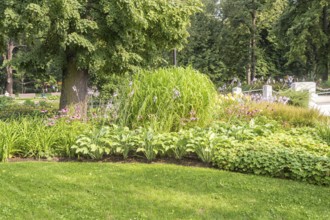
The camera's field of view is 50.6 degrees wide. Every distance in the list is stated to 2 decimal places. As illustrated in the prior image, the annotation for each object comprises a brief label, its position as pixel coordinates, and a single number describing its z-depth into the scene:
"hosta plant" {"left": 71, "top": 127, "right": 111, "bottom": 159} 5.01
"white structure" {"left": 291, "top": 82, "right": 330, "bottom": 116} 11.55
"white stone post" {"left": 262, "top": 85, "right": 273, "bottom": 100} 12.31
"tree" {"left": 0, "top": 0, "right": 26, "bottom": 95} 6.62
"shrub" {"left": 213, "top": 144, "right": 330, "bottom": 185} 4.22
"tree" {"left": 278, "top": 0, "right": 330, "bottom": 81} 23.14
